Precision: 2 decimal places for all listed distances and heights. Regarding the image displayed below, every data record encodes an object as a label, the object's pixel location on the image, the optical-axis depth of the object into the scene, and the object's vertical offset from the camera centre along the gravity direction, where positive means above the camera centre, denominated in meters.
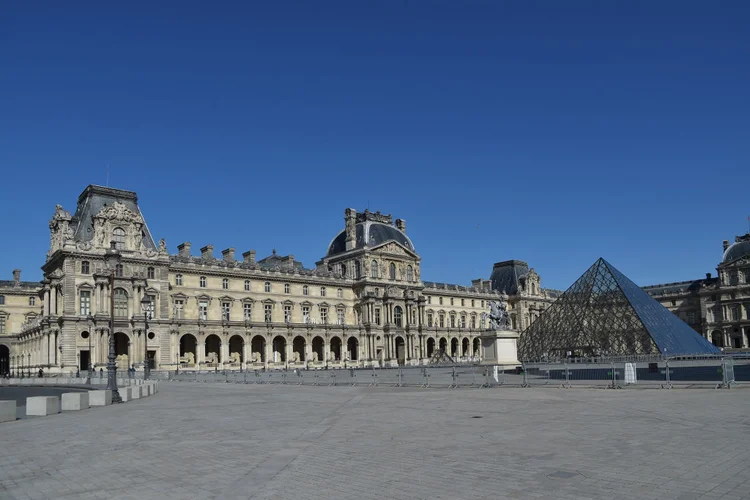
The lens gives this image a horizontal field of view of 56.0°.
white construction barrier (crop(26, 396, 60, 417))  20.06 -1.46
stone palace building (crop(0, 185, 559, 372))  60.47 +4.24
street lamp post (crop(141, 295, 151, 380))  49.20 -0.33
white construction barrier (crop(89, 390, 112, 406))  23.53 -1.55
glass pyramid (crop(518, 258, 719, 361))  48.31 +0.19
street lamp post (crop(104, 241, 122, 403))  24.73 -0.86
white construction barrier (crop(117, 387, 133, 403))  25.41 -1.57
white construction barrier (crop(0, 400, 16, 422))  18.72 -1.47
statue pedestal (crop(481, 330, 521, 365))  40.59 -0.78
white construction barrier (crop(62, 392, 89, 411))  21.77 -1.49
